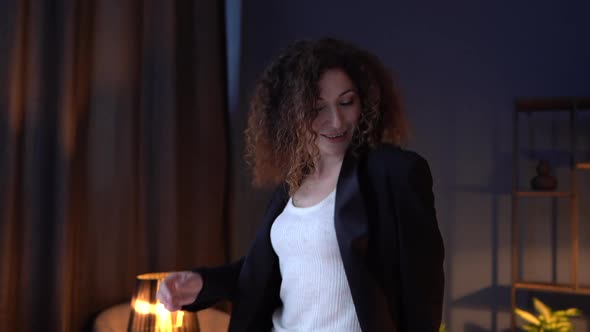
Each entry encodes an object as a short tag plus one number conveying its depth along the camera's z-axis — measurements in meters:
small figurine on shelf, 2.46
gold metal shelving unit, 2.39
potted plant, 2.33
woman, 0.99
